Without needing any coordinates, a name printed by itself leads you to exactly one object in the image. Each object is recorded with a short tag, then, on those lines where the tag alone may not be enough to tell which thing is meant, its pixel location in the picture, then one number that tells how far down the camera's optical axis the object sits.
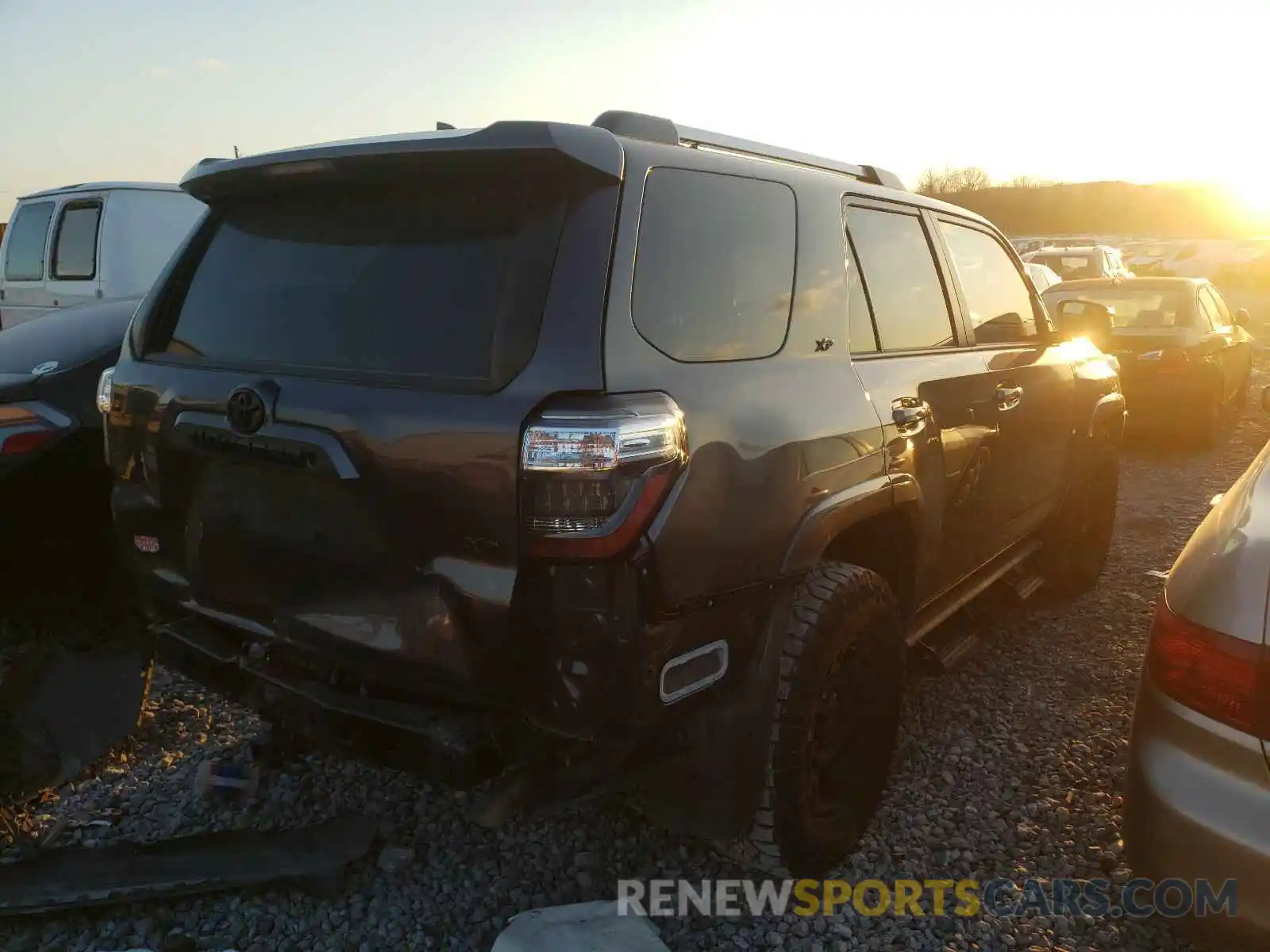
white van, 6.98
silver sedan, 1.91
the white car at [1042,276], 12.30
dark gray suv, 1.89
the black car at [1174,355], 8.67
